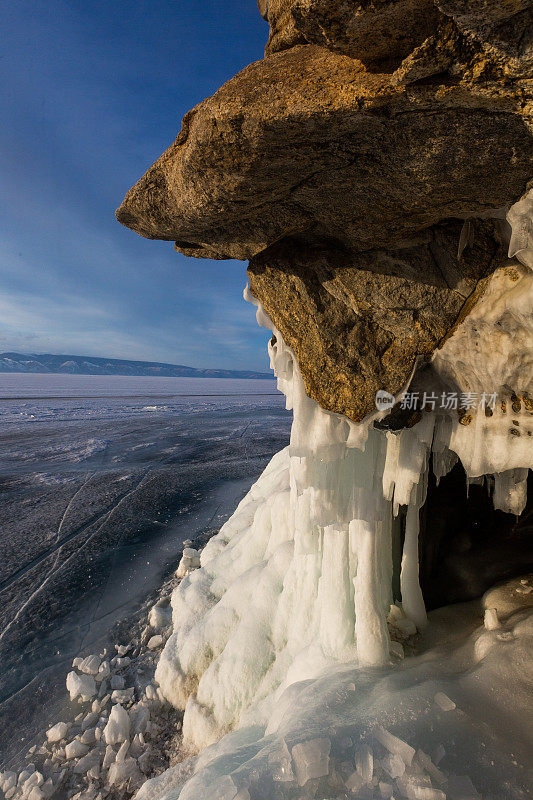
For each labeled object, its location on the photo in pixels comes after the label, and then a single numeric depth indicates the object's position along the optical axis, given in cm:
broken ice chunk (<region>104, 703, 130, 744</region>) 423
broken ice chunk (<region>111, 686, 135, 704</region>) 479
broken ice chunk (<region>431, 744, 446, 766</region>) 218
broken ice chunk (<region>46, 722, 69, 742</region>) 428
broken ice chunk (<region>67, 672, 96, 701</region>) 490
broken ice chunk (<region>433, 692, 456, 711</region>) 253
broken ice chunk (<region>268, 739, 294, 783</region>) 214
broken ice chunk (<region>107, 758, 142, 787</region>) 386
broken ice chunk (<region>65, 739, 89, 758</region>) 411
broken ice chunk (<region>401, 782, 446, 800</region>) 196
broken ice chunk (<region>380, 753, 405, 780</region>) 210
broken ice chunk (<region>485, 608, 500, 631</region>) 340
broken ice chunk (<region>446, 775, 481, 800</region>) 198
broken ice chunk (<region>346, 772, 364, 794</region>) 205
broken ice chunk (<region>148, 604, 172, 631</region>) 614
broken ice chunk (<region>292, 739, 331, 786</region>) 211
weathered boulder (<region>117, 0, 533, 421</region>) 145
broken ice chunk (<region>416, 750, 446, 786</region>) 207
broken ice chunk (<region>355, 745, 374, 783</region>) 210
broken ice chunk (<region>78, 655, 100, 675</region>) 527
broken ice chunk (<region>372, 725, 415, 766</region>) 218
